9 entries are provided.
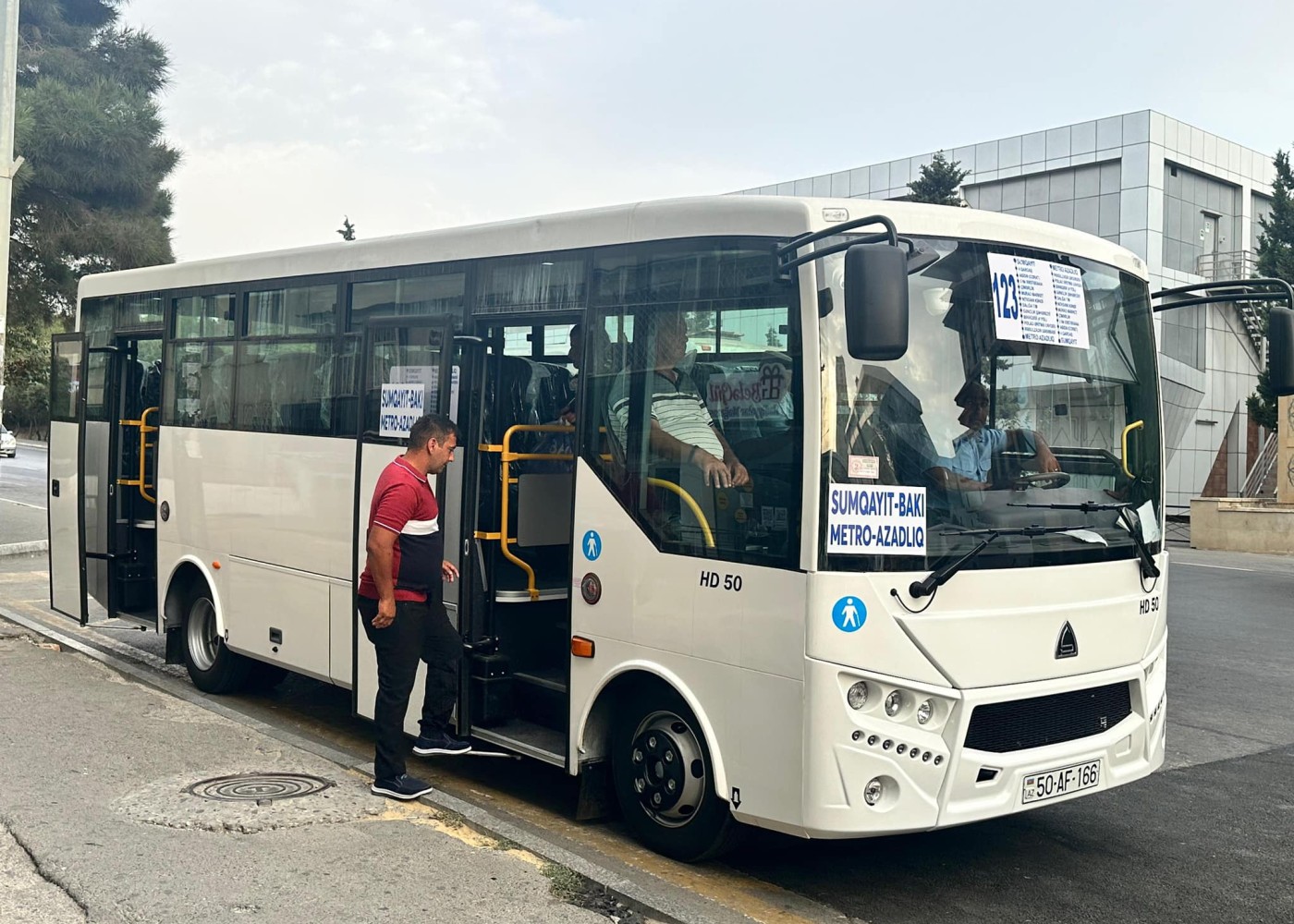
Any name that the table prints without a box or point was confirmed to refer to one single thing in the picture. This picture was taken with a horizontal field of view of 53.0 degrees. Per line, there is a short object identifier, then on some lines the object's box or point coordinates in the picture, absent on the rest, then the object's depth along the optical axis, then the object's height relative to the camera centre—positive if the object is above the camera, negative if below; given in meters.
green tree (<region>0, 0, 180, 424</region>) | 22.14 +4.63
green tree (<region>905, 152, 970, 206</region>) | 30.86 +6.09
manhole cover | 6.31 -1.80
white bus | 5.07 -0.31
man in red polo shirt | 6.32 -0.75
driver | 5.24 -0.04
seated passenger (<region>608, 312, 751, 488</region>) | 5.50 +0.10
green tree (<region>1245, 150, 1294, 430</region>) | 30.83 +4.63
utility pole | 13.66 +3.38
